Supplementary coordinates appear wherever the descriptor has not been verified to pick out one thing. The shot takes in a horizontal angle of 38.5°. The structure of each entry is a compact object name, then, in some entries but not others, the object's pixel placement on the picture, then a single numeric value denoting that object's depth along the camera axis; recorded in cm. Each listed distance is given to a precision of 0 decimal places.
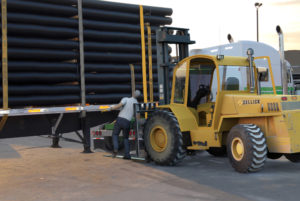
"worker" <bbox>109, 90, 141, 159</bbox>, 1017
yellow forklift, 776
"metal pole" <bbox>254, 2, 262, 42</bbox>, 3936
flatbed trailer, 971
